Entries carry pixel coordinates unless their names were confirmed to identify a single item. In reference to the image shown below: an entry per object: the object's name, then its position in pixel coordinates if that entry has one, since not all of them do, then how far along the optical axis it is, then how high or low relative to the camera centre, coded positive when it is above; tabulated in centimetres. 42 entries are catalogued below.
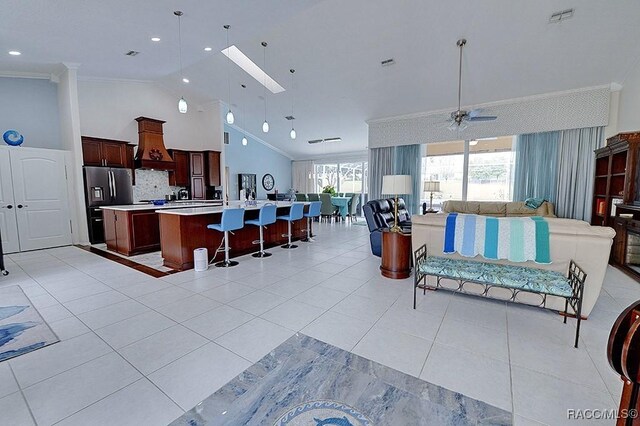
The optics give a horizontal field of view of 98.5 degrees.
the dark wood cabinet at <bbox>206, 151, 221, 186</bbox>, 834 +71
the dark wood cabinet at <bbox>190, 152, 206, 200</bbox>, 824 +49
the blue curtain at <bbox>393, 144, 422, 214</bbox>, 746 +65
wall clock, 1174 +38
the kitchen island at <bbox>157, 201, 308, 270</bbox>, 419 -74
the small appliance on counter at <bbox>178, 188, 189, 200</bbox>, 822 -11
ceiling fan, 444 +118
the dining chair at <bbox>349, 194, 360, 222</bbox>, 1023 -55
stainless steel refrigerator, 587 +1
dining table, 969 -47
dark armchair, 475 -54
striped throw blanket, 264 -47
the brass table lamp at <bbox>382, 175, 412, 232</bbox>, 360 +8
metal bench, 229 -79
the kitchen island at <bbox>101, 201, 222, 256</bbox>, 504 -71
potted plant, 1098 -2
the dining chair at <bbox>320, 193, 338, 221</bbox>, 959 -54
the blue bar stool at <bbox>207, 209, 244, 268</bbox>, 418 -52
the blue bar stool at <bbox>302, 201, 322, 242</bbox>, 629 -51
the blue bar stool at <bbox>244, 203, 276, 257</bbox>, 476 -48
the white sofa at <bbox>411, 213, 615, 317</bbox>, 249 -58
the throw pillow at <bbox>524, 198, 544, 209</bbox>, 582 -26
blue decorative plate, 510 +102
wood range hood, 702 +117
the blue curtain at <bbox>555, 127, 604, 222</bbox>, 548 +39
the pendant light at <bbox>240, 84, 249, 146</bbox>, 710 +248
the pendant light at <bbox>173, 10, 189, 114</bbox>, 389 +252
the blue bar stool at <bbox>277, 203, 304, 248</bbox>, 556 -47
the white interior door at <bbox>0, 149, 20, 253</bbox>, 508 -34
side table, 368 -86
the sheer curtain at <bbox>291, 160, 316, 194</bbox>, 1295 +70
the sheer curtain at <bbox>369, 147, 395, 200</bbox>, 786 +69
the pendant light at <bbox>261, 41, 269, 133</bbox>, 541 +276
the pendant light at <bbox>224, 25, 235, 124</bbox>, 459 +272
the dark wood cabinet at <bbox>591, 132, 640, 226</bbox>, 397 +21
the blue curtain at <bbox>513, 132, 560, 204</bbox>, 589 +51
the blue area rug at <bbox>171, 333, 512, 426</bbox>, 151 -125
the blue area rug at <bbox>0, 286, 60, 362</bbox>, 218 -122
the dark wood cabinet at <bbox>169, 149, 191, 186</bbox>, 794 +63
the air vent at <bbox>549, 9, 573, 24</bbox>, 374 +240
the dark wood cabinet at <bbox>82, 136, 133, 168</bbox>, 601 +90
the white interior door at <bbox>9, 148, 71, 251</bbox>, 530 -11
